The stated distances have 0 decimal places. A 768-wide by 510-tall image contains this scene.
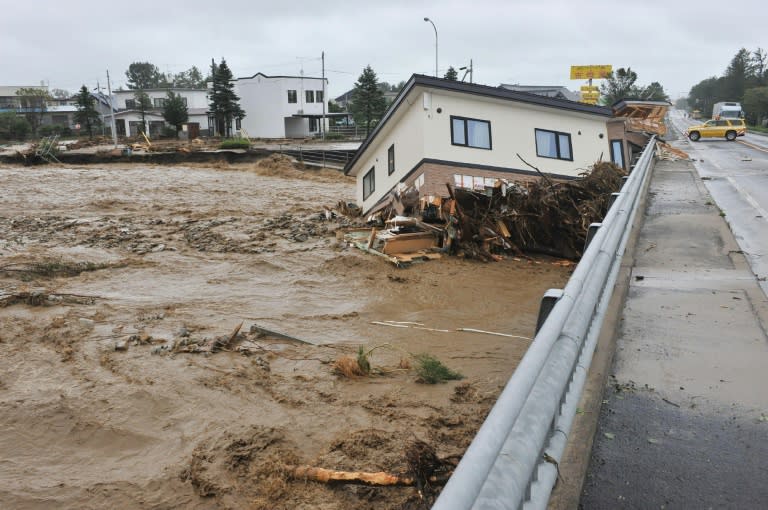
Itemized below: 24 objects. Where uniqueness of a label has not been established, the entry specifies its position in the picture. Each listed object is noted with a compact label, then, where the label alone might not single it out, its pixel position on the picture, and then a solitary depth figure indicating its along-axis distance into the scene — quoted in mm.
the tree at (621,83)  78875
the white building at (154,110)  72750
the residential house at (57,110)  83662
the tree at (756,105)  71438
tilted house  17547
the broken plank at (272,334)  8977
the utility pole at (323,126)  69512
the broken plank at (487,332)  9211
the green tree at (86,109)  67938
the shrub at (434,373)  6738
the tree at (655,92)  82988
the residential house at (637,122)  26562
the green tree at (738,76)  101688
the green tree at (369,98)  62812
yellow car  45031
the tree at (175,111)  65875
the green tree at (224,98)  63562
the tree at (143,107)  69125
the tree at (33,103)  75688
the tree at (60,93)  131250
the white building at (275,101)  68938
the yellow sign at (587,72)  57191
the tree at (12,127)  65875
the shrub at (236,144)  50594
